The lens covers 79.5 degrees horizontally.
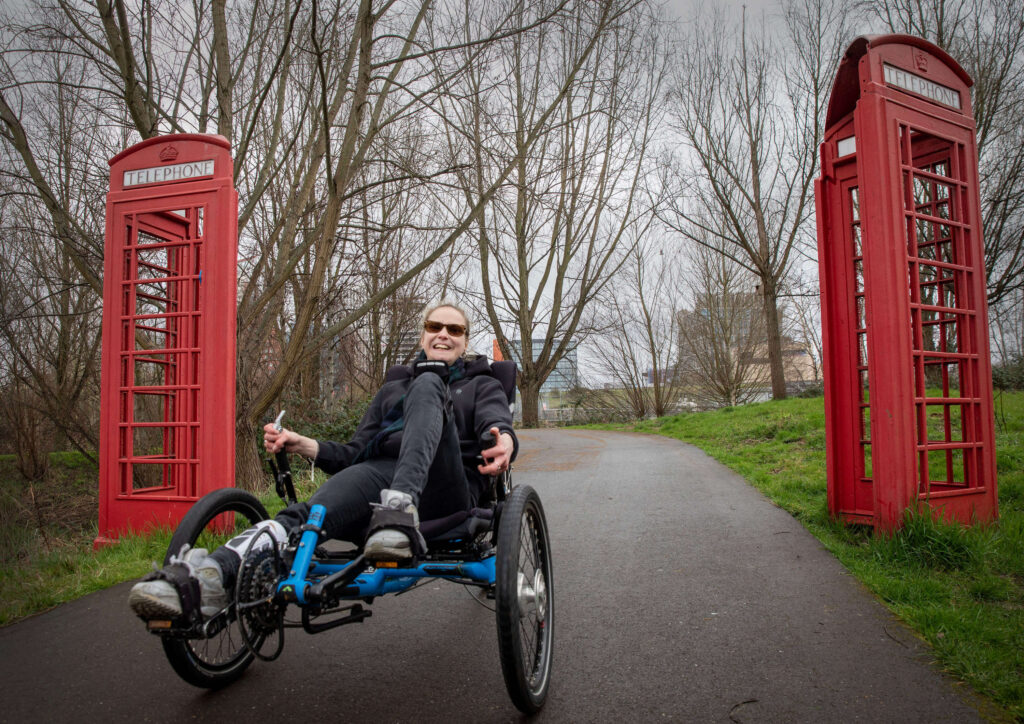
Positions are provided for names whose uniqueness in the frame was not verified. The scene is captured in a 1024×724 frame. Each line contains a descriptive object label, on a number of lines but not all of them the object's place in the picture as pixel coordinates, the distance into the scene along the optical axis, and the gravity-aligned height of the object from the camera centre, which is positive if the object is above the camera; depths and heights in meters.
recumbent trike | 1.90 -0.64
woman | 1.86 -0.28
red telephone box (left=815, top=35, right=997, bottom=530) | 3.92 +0.73
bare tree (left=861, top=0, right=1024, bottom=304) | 11.09 +5.39
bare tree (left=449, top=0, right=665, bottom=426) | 7.81 +4.46
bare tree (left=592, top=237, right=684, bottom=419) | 28.11 +0.94
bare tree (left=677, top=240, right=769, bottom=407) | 27.02 +2.58
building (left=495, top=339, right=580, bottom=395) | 29.72 +0.74
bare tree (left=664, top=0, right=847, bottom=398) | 15.39 +5.53
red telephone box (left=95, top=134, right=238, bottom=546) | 4.64 +0.63
